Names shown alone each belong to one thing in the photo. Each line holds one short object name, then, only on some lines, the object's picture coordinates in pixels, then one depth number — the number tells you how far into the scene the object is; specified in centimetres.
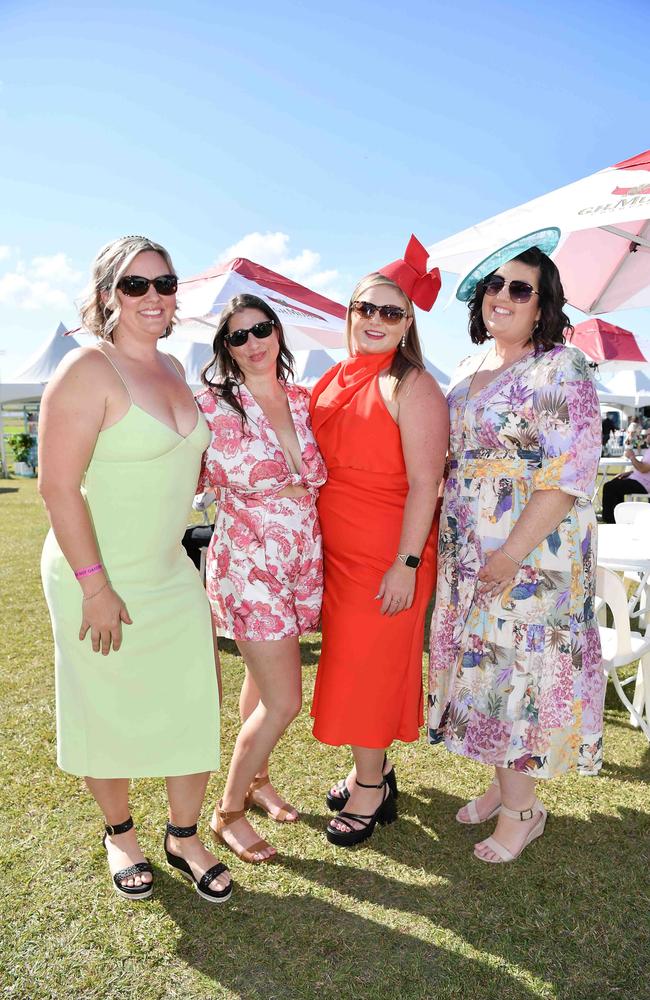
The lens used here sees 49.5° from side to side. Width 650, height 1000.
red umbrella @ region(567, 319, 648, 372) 1155
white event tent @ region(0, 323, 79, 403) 1834
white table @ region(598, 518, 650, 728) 363
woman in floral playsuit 244
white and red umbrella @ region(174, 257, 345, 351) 566
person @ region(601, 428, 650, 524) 820
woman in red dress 247
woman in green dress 201
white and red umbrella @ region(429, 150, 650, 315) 306
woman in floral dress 231
